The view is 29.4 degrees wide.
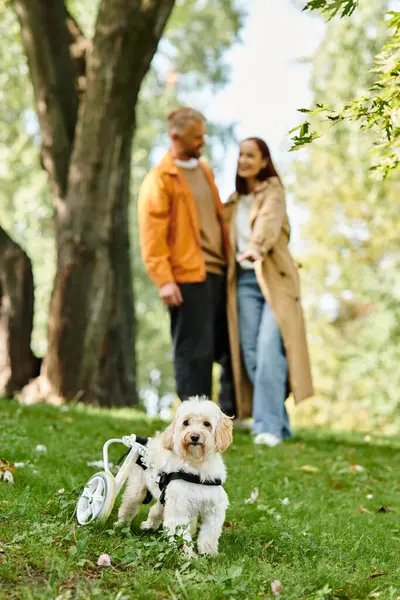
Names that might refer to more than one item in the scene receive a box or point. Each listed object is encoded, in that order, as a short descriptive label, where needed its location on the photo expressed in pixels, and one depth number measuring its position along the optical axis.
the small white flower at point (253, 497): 4.62
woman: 6.92
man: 6.52
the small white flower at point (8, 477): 4.21
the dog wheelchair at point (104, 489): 3.42
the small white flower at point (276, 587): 2.89
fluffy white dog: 3.38
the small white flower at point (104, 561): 3.00
